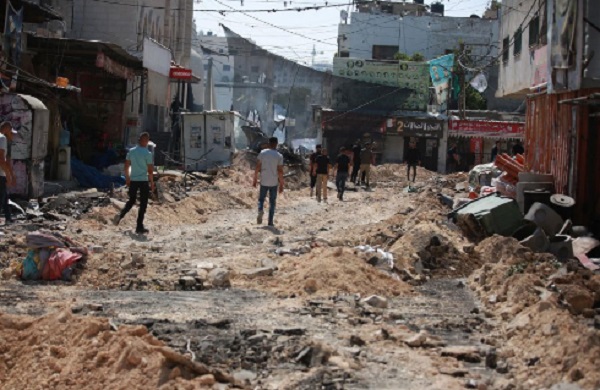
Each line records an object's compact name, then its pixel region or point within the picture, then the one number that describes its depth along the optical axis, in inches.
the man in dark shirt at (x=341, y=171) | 1059.3
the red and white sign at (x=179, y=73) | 1563.7
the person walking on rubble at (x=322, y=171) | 1008.2
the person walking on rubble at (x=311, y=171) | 1113.0
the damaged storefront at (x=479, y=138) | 1971.0
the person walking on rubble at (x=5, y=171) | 556.4
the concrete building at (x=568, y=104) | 616.1
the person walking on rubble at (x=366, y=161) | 1301.2
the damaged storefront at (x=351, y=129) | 2055.9
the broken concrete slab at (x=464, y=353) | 287.1
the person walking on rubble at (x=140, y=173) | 605.6
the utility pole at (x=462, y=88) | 1768.2
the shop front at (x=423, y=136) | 2042.3
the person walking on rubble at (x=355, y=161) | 1310.3
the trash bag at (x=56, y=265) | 415.2
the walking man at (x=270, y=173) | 673.0
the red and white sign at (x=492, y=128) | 1967.3
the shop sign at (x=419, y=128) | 2041.1
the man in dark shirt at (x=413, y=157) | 1498.5
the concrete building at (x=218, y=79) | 2496.3
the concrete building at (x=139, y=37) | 1362.0
